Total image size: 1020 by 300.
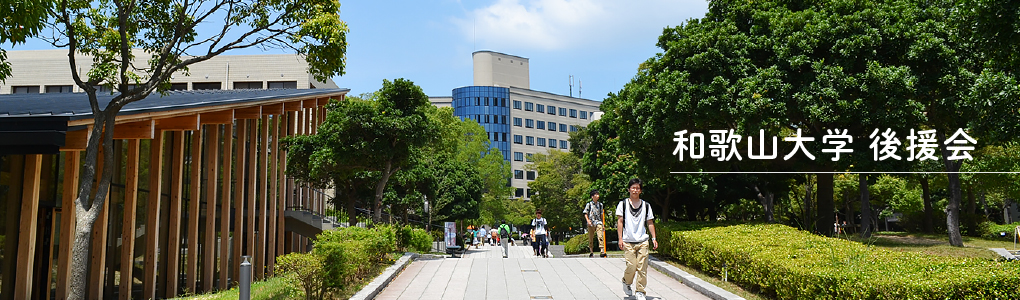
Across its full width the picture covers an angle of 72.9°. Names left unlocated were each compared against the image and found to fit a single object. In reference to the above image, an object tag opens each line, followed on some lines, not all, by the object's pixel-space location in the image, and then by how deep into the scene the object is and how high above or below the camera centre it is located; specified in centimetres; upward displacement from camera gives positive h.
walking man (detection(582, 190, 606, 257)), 1537 -45
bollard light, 702 -88
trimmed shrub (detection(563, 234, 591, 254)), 2587 -195
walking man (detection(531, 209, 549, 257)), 2114 -122
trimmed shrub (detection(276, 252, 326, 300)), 820 -90
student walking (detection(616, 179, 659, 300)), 869 -47
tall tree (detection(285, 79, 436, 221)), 1830 +166
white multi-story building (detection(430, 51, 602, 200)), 9588 +1205
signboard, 2705 -154
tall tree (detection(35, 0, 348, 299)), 911 +234
